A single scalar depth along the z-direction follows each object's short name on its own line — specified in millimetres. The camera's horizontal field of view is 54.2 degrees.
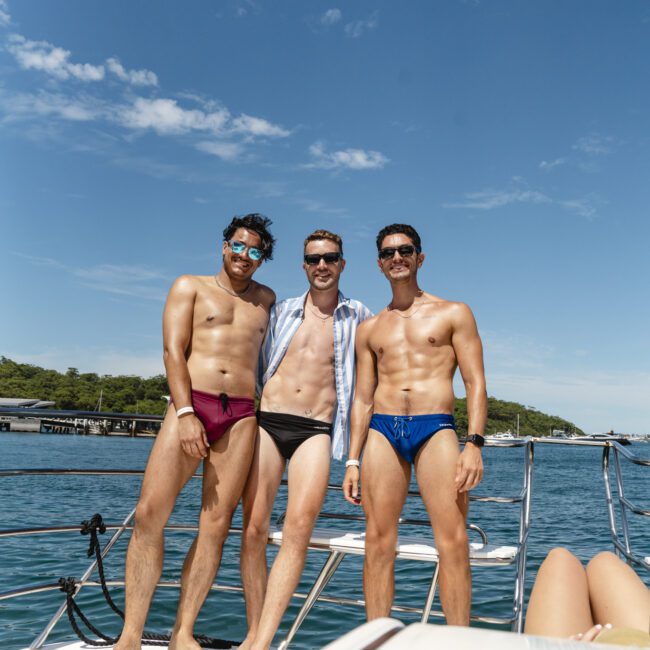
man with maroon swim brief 3496
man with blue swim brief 3438
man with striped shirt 3531
